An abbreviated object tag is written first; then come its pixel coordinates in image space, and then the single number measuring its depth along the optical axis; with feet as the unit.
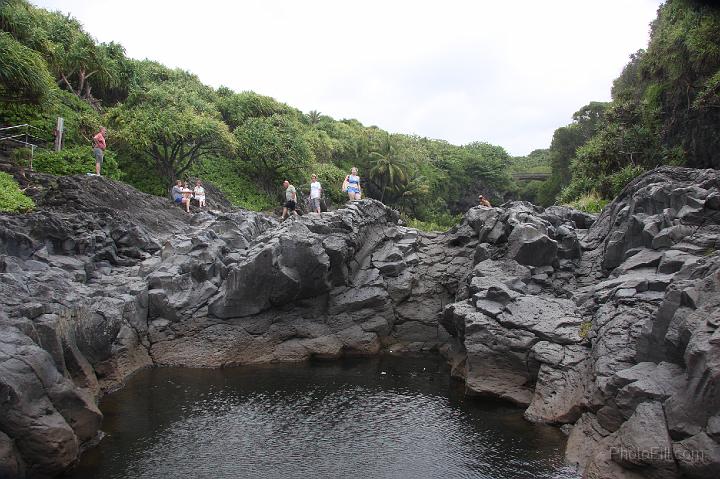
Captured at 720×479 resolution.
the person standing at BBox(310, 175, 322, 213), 85.87
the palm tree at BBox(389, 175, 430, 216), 186.60
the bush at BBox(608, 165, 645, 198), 93.42
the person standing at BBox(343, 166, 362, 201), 88.07
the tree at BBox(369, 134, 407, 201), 182.29
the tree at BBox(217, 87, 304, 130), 153.89
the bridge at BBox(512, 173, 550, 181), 243.54
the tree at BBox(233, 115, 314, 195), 136.56
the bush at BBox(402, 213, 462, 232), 177.99
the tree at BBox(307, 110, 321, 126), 206.87
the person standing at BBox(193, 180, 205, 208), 107.34
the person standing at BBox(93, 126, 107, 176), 83.18
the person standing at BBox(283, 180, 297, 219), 88.79
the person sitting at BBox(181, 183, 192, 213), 98.68
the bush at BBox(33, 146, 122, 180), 86.48
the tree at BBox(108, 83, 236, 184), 109.19
